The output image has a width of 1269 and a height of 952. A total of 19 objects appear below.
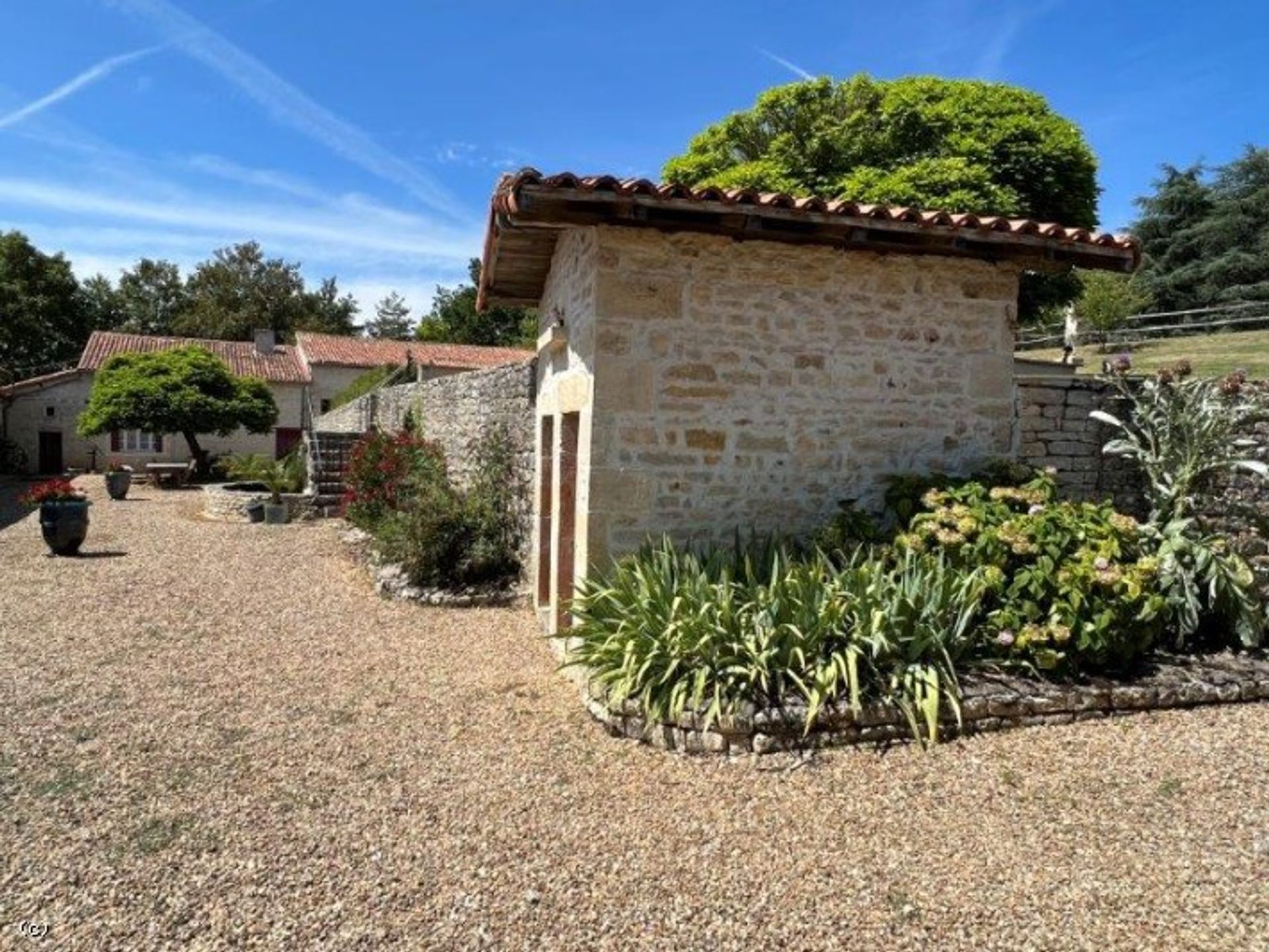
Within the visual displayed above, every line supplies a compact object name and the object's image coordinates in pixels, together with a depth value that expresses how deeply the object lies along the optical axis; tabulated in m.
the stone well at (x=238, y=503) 15.16
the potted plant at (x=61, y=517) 10.43
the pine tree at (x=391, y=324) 51.34
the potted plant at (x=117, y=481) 18.33
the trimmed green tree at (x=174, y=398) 20.47
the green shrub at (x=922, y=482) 5.48
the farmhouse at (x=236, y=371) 28.88
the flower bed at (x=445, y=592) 8.05
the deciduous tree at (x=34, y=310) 34.12
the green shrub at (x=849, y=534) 5.37
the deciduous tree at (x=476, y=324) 40.47
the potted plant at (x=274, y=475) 14.65
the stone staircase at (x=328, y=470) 15.81
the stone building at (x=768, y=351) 5.30
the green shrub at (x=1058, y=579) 4.58
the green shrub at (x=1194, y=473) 5.21
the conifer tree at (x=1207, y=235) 28.55
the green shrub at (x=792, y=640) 4.29
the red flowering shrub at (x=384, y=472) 10.98
